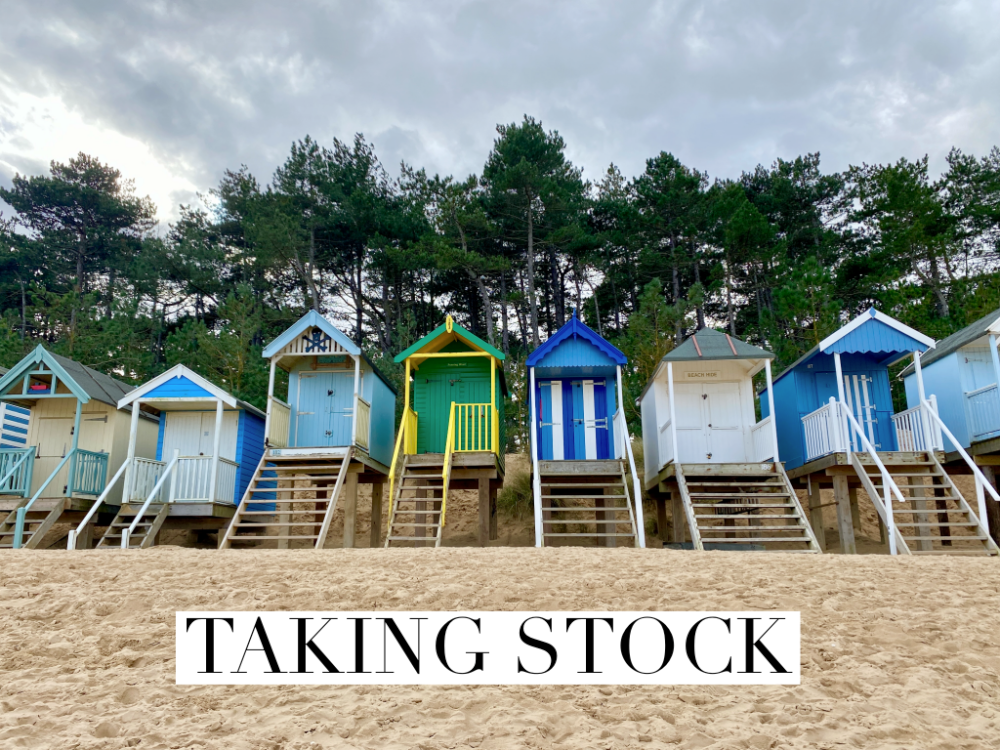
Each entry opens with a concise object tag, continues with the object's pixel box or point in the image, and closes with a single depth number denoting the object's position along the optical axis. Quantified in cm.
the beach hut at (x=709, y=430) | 1343
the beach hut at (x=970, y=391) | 1390
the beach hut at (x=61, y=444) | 1460
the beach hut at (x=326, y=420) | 1458
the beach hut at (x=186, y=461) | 1445
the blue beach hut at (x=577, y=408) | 1524
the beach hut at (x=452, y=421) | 1429
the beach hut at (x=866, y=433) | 1239
